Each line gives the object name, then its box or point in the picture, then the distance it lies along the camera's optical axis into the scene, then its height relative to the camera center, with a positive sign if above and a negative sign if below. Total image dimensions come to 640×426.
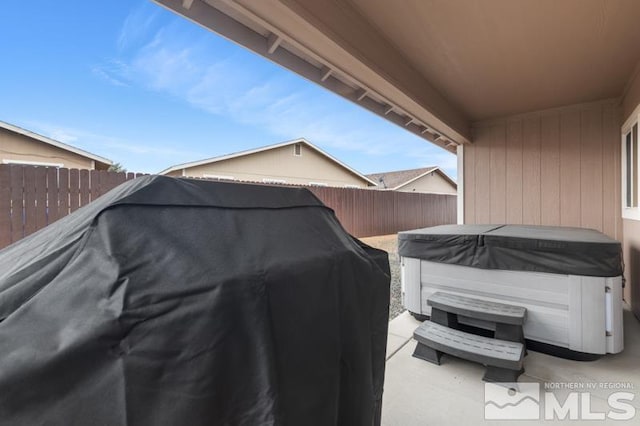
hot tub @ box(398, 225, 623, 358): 2.37 -0.57
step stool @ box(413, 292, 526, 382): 2.25 -1.01
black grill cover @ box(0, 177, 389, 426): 0.63 -0.26
